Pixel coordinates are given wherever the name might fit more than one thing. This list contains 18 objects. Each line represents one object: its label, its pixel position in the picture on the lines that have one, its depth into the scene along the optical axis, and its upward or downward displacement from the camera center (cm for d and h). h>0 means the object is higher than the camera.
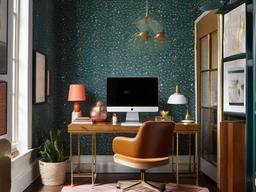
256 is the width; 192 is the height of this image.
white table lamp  463 -2
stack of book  434 -27
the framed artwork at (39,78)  421 +25
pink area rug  404 -105
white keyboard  433 -31
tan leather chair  377 -53
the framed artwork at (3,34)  290 +54
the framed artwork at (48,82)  474 +21
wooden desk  424 -36
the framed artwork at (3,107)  292 -7
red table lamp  471 +6
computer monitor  466 +5
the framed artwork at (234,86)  348 +13
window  399 +29
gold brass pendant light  501 +96
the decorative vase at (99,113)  471 -20
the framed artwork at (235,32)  342 +69
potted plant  418 -78
